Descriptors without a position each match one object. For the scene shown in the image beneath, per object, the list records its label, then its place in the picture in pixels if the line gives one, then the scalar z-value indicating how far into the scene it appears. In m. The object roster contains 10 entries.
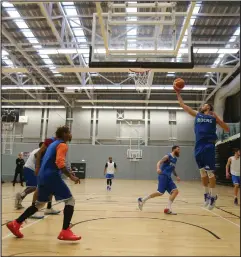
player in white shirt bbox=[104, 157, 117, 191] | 12.91
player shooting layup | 4.79
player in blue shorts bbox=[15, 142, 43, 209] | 6.14
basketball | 5.04
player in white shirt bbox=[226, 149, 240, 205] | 8.18
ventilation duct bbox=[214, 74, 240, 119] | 16.66
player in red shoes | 3.81
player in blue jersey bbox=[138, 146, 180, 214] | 6.50
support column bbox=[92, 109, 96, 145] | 24.98
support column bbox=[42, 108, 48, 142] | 25.08
